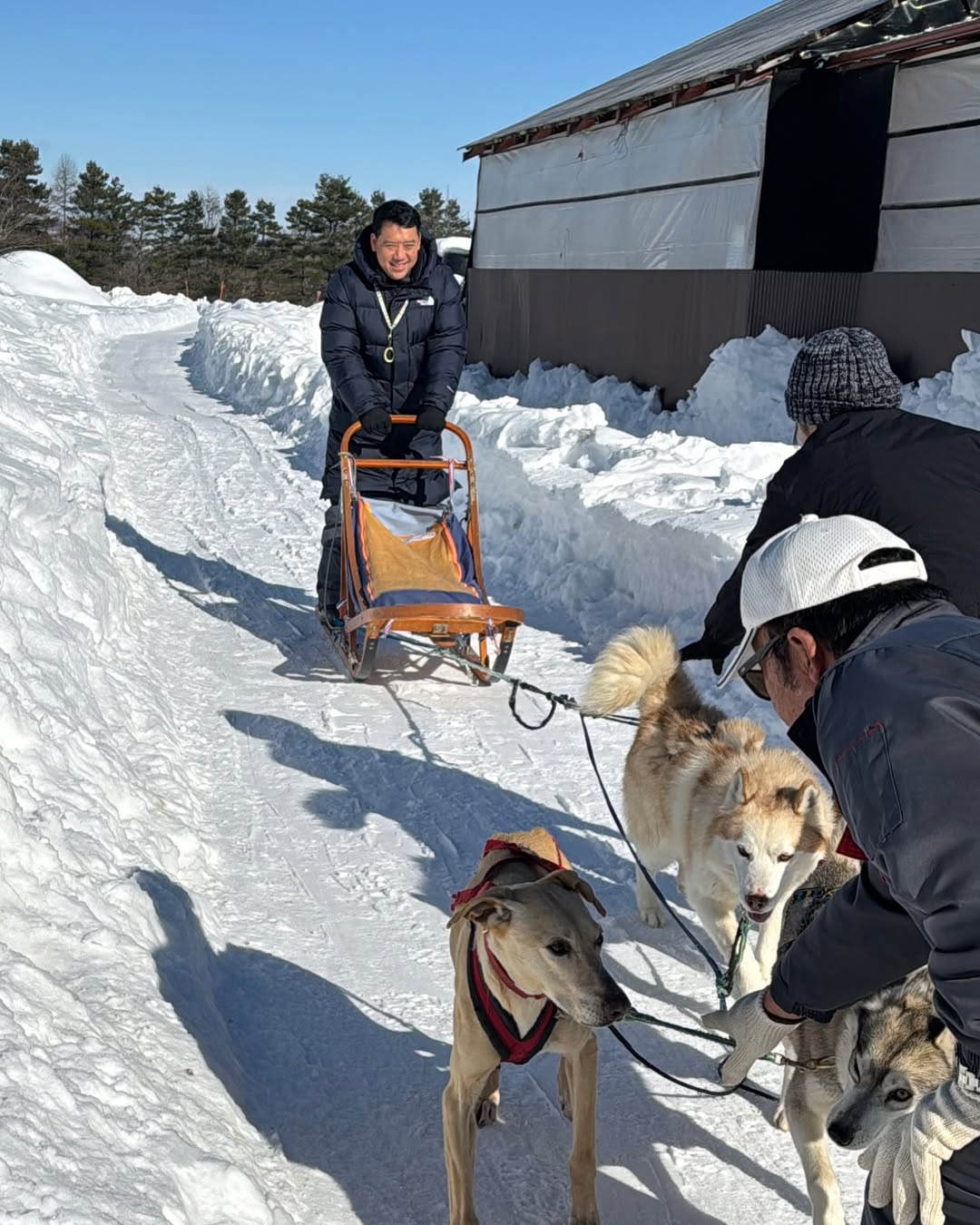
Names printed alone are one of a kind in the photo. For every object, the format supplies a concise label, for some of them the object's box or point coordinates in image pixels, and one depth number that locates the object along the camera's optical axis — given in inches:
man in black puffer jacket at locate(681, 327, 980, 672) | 113.3
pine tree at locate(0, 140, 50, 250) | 1972.2
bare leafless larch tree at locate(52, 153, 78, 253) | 2294.5
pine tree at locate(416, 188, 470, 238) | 2256.4
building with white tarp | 429.1
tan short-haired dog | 106.4
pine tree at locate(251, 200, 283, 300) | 2234.3
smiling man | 263.1
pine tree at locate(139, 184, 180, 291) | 2281.1
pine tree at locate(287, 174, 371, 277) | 2138.3
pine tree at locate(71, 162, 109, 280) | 2209.6
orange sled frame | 238.8
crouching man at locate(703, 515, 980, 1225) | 56.8
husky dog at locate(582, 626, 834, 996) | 140.3
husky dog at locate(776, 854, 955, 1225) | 82.7
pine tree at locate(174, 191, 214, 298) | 2297.0
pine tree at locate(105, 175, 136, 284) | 2252.7
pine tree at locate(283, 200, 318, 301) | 2161.7
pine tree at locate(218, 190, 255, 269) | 2261.3
